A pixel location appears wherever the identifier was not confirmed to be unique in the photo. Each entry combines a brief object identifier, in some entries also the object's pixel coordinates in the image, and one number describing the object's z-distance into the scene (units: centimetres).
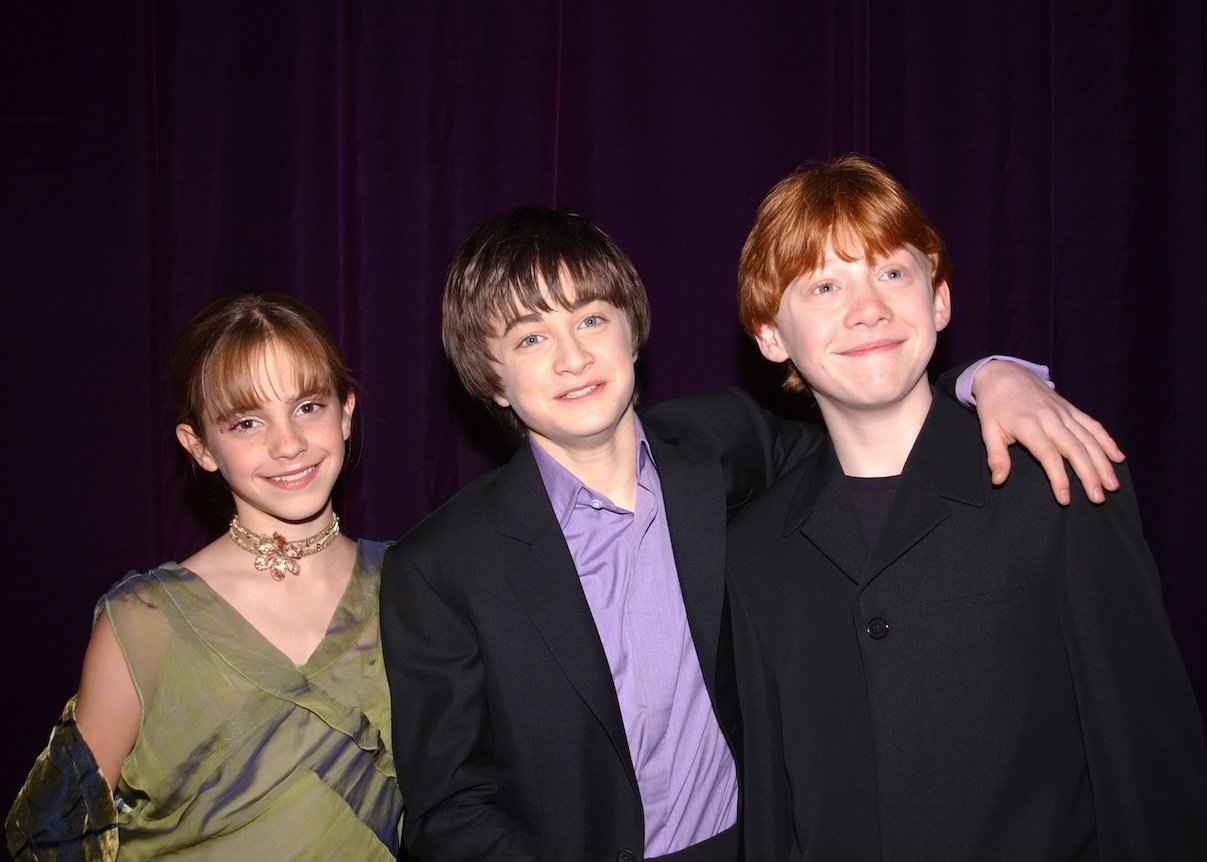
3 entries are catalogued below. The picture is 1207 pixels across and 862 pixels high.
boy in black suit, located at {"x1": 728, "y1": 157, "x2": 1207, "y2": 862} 117
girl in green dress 143
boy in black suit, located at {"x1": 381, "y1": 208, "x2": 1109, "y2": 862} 145
